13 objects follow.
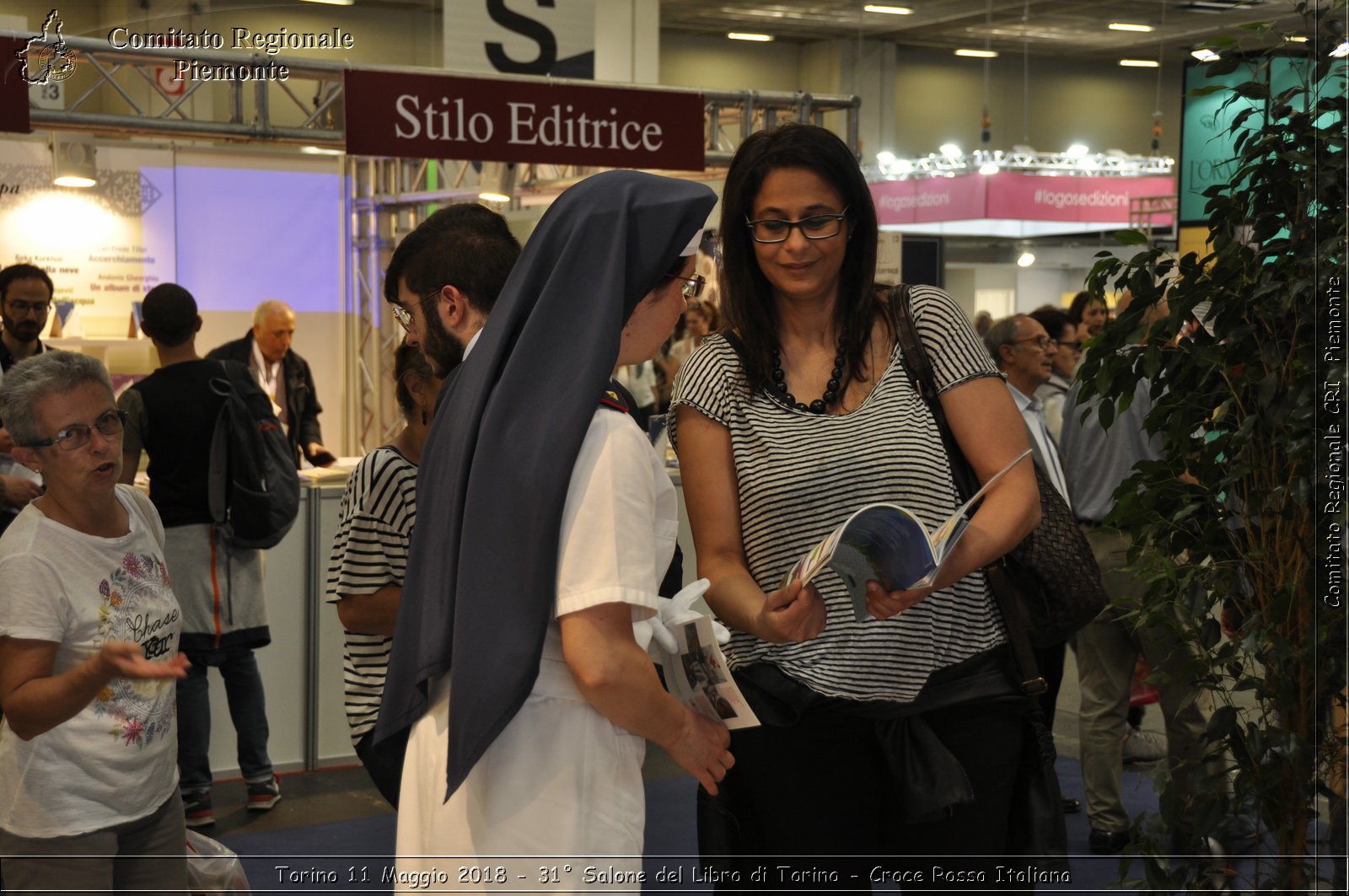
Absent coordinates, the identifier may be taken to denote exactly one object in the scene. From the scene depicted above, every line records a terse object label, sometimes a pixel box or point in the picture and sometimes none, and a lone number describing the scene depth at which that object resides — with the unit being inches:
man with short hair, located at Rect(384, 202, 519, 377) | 78.8
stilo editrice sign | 238.7
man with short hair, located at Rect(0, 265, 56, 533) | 203.2
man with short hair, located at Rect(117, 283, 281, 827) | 181.8
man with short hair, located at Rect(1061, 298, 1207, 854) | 169.0
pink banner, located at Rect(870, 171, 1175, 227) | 516.7
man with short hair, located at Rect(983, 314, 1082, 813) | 177.0
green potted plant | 75.2
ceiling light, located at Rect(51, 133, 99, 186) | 377.7
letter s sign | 257.3
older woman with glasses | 84.0
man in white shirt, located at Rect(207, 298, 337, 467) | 302.7
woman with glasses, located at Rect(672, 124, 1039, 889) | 75.4
